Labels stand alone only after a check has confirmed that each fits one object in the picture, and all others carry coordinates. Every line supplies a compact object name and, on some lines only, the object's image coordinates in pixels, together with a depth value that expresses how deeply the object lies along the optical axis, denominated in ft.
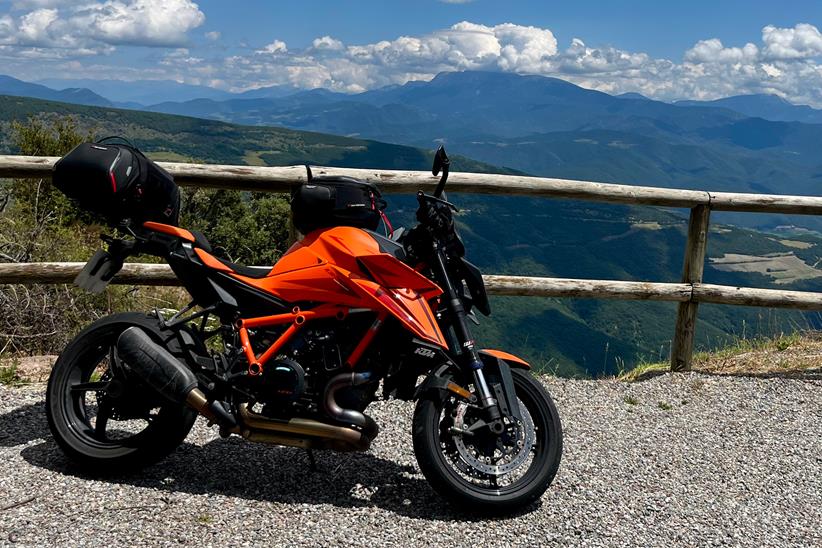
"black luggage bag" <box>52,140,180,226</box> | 11.62
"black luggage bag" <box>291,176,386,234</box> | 11.74
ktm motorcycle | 11.46
